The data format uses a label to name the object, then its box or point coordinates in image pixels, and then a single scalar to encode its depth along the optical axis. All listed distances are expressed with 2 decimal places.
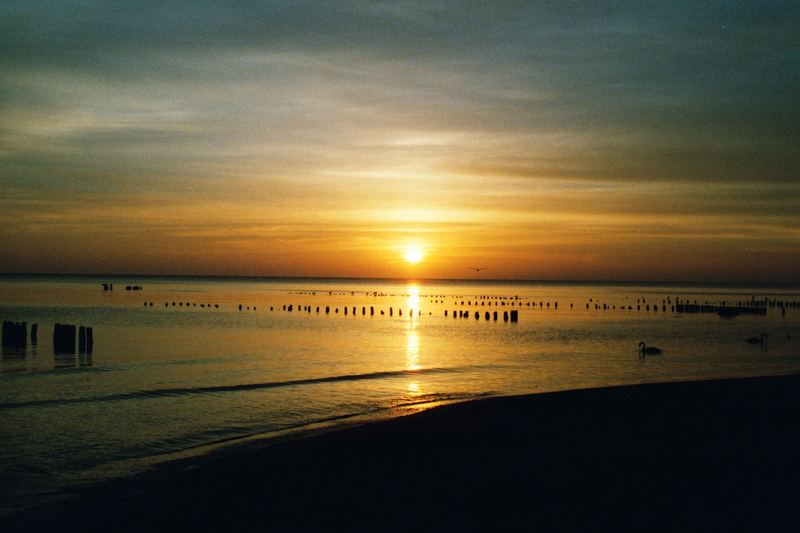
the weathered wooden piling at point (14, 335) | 36.41
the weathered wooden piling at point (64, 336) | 35.23
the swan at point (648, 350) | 36.12
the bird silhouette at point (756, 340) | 42.34
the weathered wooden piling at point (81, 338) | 35.12
